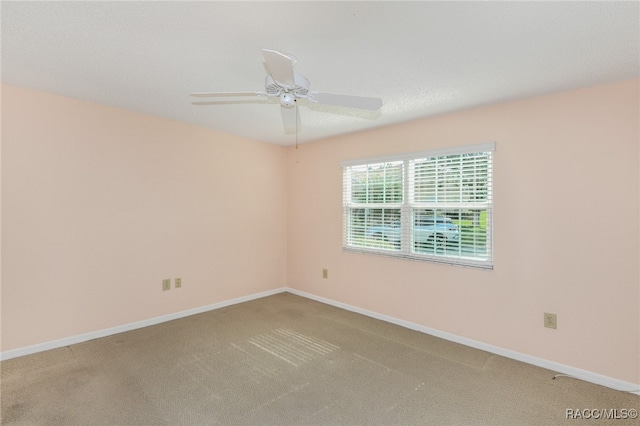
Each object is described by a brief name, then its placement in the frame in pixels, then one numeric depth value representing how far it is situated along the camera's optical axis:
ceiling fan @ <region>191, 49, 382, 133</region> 1.56
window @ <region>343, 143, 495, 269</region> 2.93
